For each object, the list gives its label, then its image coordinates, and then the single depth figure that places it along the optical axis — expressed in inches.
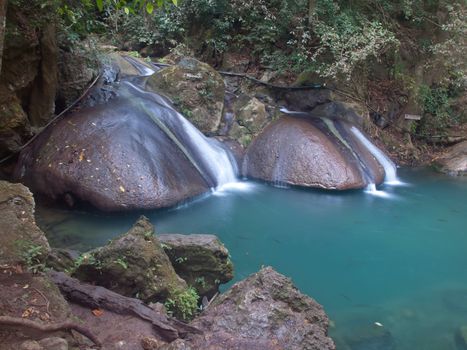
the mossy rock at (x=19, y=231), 106.0
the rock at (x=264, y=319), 113.0
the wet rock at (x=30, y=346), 85.7
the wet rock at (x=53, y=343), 87.8
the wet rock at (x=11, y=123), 259.5
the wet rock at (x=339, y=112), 439.2
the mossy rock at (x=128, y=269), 140.5
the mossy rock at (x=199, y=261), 171.0
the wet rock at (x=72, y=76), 322.0
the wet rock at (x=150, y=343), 107.2
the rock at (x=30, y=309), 88.4
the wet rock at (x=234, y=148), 389.1
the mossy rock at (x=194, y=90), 402.0
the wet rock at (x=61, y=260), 150.5
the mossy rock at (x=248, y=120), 412.8
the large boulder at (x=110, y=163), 274.5
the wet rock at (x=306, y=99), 446.2
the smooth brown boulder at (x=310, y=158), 361.1
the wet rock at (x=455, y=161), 450.6
